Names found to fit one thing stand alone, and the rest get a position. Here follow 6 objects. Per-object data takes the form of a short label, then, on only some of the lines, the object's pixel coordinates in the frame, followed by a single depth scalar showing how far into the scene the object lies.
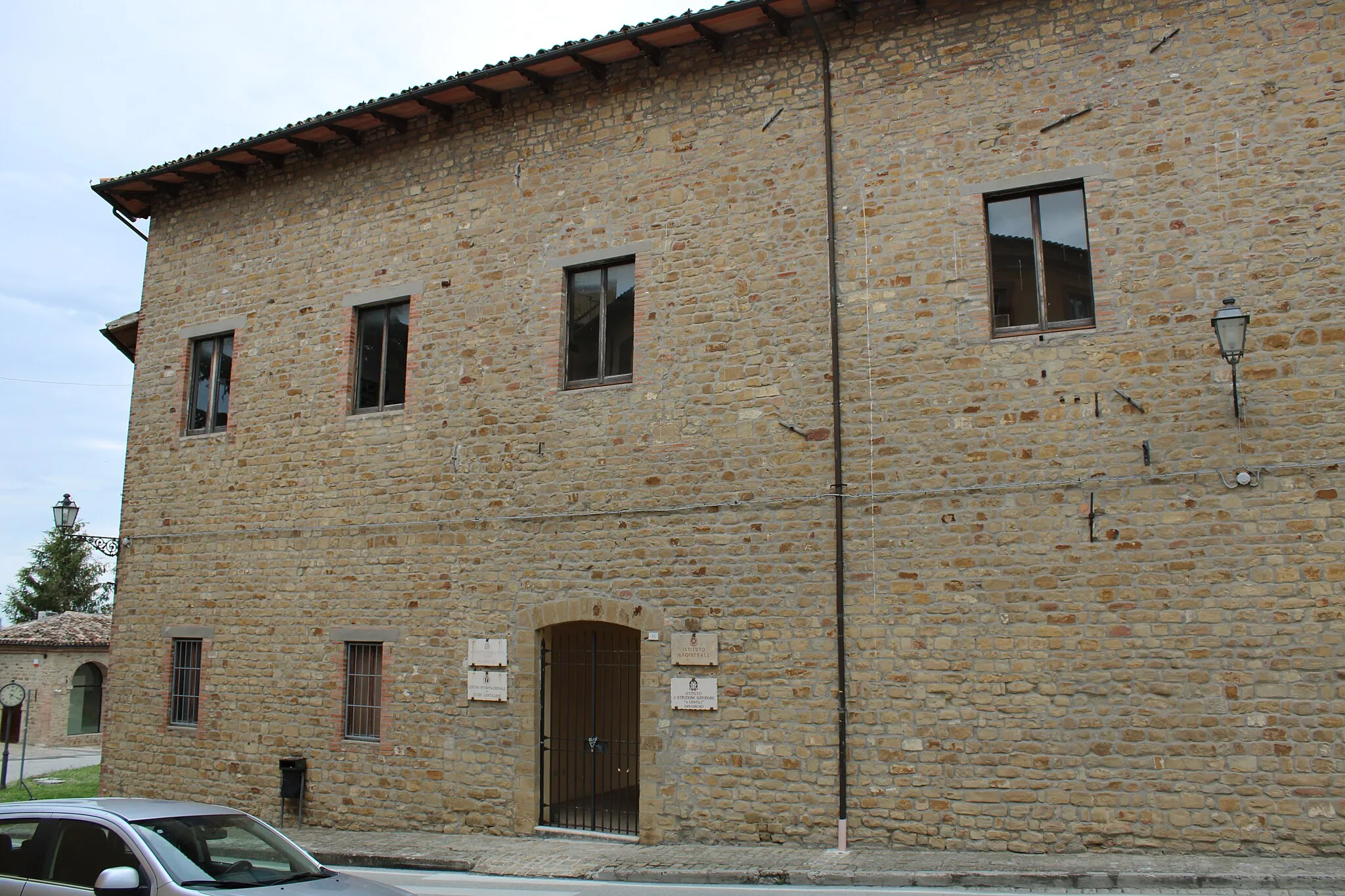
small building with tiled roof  27.05
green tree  40.88
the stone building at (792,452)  8.02
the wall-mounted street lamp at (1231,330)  7.75
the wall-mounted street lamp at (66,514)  14.84
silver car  4.90
